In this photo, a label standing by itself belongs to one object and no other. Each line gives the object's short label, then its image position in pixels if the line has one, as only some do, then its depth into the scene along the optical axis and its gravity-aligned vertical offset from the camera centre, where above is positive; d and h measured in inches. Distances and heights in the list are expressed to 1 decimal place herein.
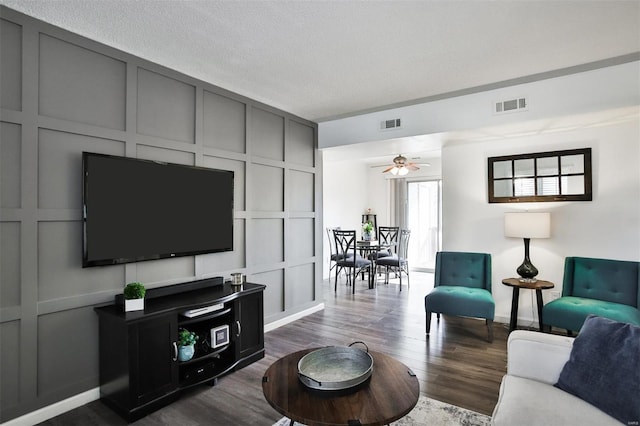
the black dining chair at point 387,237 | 302.2 -20.3
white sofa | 58.9 -34.8
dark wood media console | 90.7 -39.0
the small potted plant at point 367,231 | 298.2 -13.8
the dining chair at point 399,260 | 253.8 -34.1
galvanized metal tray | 66.5 -33.2
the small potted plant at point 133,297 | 96.3 -23.5
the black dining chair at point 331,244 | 285.9 -25.3
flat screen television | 99.3 +1.8
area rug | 86.4 -52.8
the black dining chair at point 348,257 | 243.3 -31.7
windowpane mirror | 147.9 +17.8
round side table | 139.6 -30.4
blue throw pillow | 58.4 -28.6
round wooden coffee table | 58.4 -34.7
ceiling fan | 238.2 +35.6
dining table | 251.8 -26.9
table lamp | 142.6 -5.7
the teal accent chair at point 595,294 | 120.7 -30.7
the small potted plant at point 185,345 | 103.5 -40.1
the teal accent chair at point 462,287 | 140.2 -33.2
